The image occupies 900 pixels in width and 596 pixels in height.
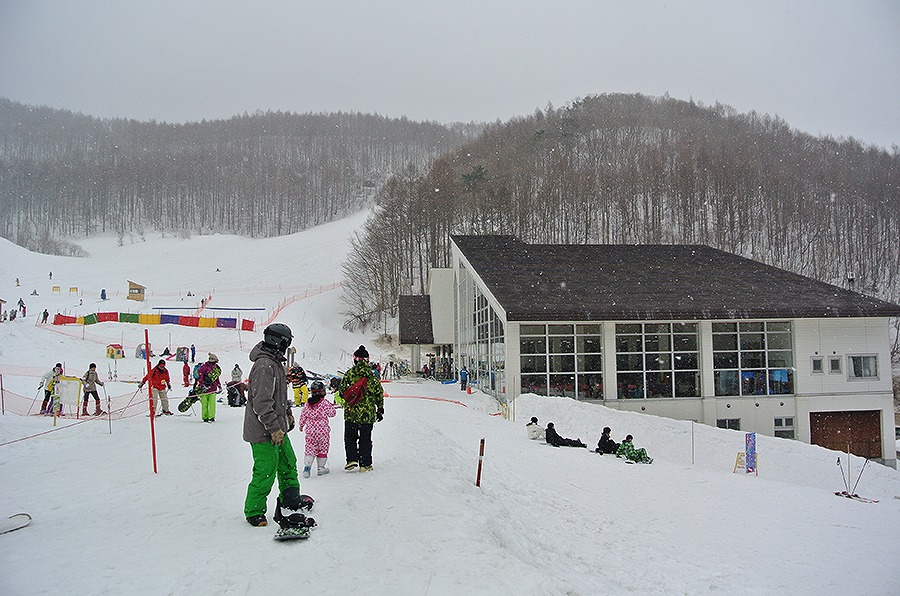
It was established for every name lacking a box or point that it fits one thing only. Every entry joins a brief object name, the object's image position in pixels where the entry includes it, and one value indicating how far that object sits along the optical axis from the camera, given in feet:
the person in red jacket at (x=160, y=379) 46.34
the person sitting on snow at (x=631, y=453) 47.34
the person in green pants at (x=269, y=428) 18.17
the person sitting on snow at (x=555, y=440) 51.28
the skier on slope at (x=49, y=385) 50.31
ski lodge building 76.74
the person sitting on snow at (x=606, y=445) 49.52
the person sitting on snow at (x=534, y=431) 53.16
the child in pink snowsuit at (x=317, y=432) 25.31
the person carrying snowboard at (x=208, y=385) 45.62
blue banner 50.70
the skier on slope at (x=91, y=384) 50.40
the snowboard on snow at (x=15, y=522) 18.86
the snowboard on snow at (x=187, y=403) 47.58
